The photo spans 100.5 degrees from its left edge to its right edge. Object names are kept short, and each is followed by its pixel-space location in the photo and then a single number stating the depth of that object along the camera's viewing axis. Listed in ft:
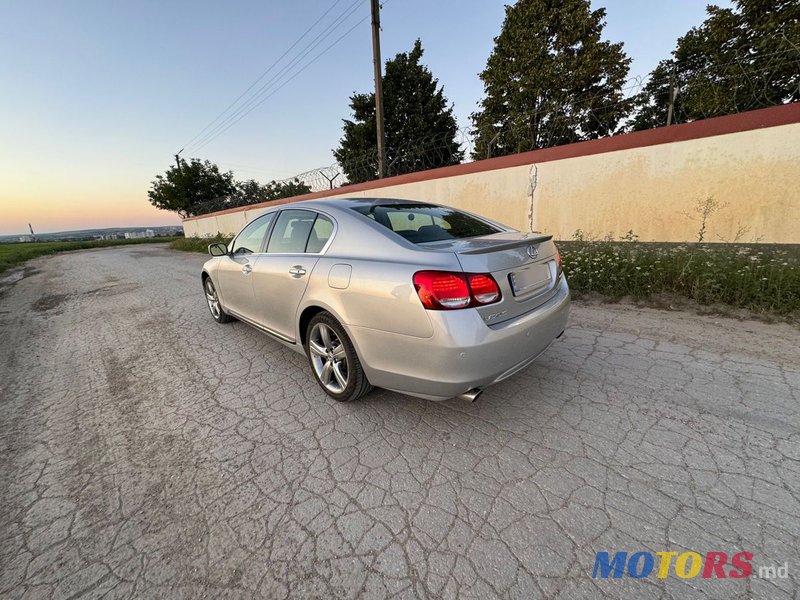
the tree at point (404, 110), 69.41
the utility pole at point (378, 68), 34.60
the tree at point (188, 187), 96.99
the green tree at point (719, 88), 16.08
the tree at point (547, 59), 47.65
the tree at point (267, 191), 47.52
